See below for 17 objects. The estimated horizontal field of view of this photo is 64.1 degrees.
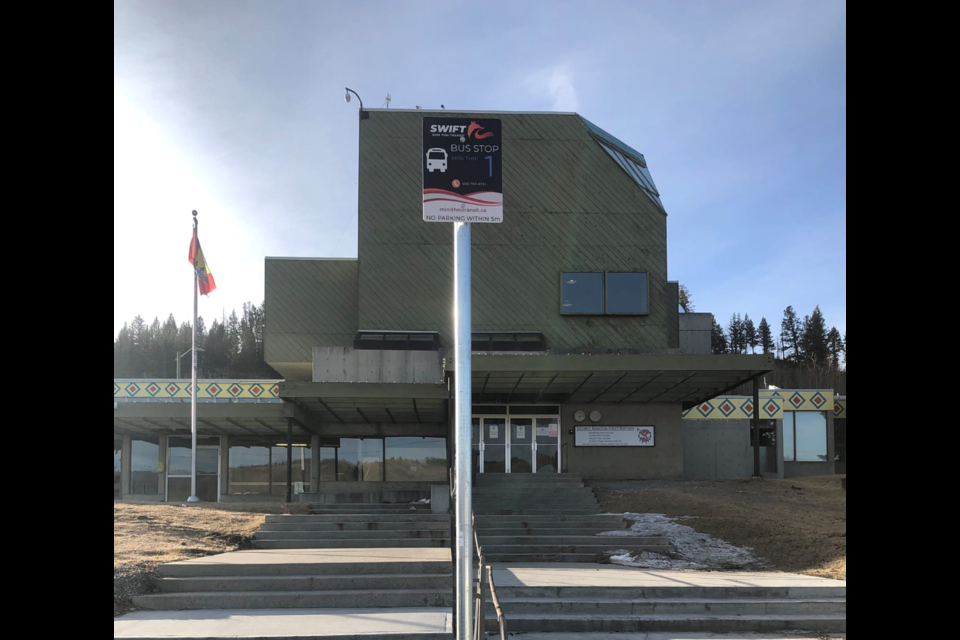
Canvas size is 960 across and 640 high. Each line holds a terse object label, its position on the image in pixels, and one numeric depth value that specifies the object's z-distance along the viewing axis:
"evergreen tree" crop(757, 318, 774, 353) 130.88
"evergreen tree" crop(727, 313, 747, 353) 132.00
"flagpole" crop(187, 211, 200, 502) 23.70
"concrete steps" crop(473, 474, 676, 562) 15.09
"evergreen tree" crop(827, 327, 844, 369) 108.88
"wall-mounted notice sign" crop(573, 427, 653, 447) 24.19
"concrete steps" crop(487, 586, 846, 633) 9.95
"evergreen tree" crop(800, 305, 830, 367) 109.88
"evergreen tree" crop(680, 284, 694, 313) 117.26
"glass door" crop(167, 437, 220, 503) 30.14
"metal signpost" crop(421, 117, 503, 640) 6.57
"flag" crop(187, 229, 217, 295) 25.91
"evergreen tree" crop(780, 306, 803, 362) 128.00
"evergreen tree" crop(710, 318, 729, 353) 122.85
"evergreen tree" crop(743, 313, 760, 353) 131.00
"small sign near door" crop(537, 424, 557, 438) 24.30
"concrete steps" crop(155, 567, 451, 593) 11.00
